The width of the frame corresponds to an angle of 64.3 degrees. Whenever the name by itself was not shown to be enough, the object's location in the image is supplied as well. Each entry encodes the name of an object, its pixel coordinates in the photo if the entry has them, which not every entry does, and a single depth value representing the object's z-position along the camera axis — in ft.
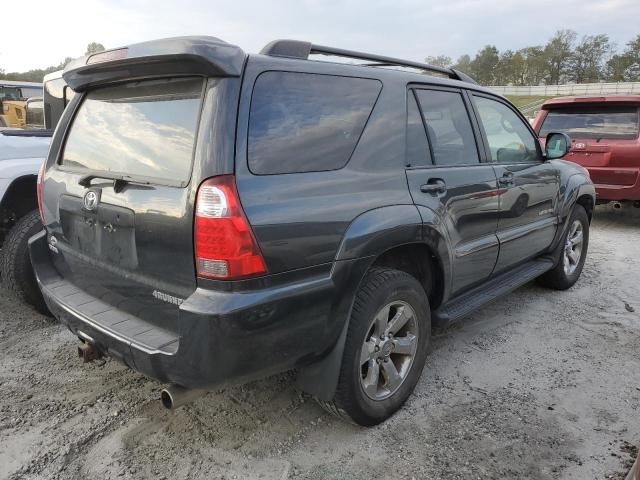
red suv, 22.67
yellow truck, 37.97
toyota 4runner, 6.49
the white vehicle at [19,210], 12.23
